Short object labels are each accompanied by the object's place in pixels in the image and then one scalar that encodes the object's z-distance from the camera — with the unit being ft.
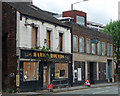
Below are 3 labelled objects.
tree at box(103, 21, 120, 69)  179.11
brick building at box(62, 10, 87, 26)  162.56
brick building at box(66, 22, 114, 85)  116.06
